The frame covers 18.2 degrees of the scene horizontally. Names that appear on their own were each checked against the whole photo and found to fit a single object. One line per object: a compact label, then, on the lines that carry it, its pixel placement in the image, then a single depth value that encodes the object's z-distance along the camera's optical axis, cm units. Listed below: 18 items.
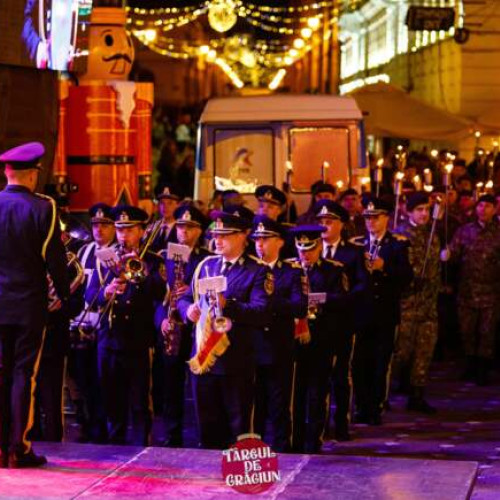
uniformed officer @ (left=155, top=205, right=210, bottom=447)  1280
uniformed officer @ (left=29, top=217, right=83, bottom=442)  1209
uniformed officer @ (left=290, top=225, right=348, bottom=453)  1254
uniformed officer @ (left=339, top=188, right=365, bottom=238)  1623
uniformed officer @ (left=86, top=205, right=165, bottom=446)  1223
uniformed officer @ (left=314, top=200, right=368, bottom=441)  1323
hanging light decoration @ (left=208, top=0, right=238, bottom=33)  3362
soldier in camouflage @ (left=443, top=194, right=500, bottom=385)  1695
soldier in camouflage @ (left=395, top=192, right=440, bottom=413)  1511
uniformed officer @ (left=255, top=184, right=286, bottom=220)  1542
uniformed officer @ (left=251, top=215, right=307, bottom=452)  1176
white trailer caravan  2189
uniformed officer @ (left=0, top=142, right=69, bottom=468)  966
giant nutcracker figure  1797
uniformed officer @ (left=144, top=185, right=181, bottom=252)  1459
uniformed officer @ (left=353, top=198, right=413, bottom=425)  1438
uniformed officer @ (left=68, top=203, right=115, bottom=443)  1251
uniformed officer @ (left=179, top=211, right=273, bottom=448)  1059
